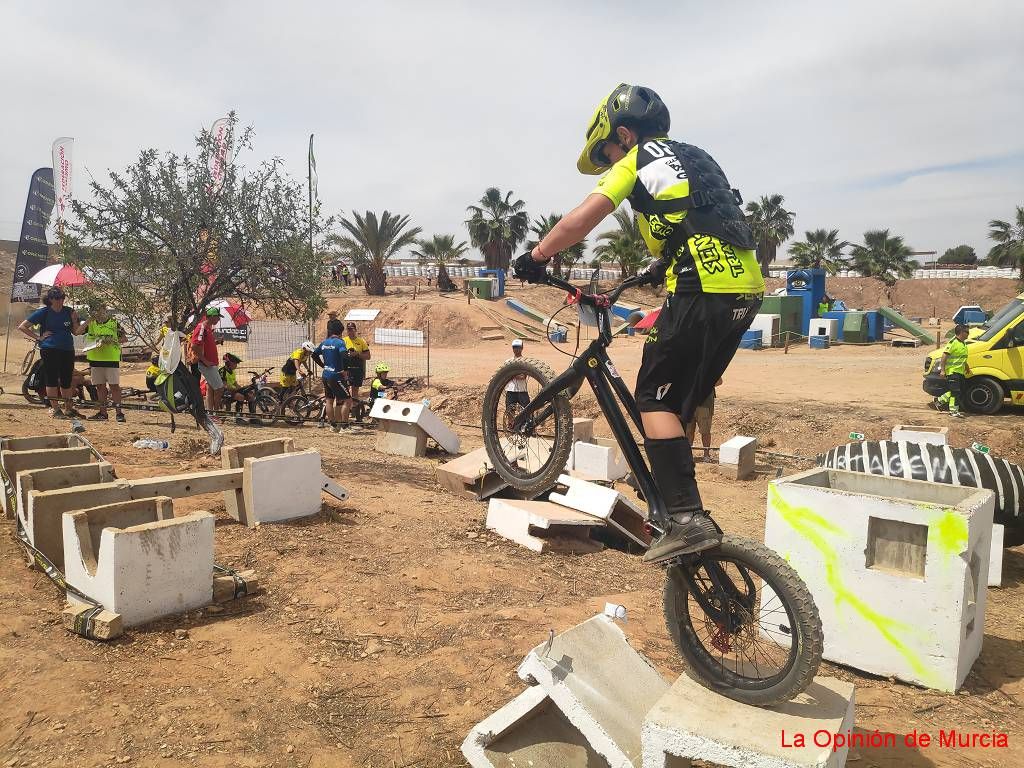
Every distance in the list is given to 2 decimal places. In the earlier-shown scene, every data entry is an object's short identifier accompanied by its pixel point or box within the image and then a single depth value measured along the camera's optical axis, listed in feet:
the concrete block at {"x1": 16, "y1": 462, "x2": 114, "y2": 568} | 16.05
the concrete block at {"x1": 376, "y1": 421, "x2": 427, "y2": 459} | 37.19
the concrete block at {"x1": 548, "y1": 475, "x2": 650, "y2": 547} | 21.90
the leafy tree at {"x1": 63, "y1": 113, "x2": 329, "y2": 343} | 33.60
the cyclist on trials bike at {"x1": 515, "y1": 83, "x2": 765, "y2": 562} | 9.91
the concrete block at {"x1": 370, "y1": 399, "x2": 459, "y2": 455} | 36.91
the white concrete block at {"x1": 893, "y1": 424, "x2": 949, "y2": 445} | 29.58
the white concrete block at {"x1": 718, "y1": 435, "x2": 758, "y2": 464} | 35.04
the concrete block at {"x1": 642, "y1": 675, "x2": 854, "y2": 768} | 9.13
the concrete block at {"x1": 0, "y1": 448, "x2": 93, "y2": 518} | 19.67
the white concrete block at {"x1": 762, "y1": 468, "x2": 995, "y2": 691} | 14.49
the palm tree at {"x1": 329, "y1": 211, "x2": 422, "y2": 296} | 138.00
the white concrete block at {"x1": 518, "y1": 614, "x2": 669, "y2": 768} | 10.30
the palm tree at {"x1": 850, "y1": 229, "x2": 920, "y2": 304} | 191.21
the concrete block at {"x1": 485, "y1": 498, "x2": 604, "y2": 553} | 21.11
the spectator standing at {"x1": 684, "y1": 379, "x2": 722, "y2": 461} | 37.62
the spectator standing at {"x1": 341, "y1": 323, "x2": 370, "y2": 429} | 46.60
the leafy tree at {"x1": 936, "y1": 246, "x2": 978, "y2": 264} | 279.69
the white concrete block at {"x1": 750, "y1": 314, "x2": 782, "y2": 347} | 99.40
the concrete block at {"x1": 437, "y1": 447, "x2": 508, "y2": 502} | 26.12
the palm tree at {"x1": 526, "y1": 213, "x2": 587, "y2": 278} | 163.17
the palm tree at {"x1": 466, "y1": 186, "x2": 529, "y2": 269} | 184.03
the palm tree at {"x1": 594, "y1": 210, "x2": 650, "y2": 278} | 169.37
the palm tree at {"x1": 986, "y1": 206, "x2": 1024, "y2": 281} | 177.62
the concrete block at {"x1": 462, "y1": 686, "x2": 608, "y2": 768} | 10.47
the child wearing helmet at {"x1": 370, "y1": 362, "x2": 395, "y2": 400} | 47.55
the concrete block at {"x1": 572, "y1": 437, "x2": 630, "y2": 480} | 31.73
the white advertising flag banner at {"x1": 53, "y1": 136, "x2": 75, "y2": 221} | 67.97
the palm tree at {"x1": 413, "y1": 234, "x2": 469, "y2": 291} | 170.40
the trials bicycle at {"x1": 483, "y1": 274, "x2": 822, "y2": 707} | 9.83
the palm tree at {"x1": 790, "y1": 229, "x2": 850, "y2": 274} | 195.93
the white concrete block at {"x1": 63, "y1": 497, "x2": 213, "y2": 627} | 13.56
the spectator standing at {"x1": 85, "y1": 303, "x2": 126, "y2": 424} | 40.09
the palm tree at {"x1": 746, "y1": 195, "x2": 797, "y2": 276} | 216.33
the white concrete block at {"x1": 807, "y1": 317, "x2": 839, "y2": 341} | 97.50
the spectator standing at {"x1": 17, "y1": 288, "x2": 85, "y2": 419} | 36.86
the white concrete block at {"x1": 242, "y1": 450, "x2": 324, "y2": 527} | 19.65
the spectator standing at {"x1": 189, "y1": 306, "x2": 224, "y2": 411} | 35.53
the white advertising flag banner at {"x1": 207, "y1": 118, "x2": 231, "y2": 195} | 34.88
